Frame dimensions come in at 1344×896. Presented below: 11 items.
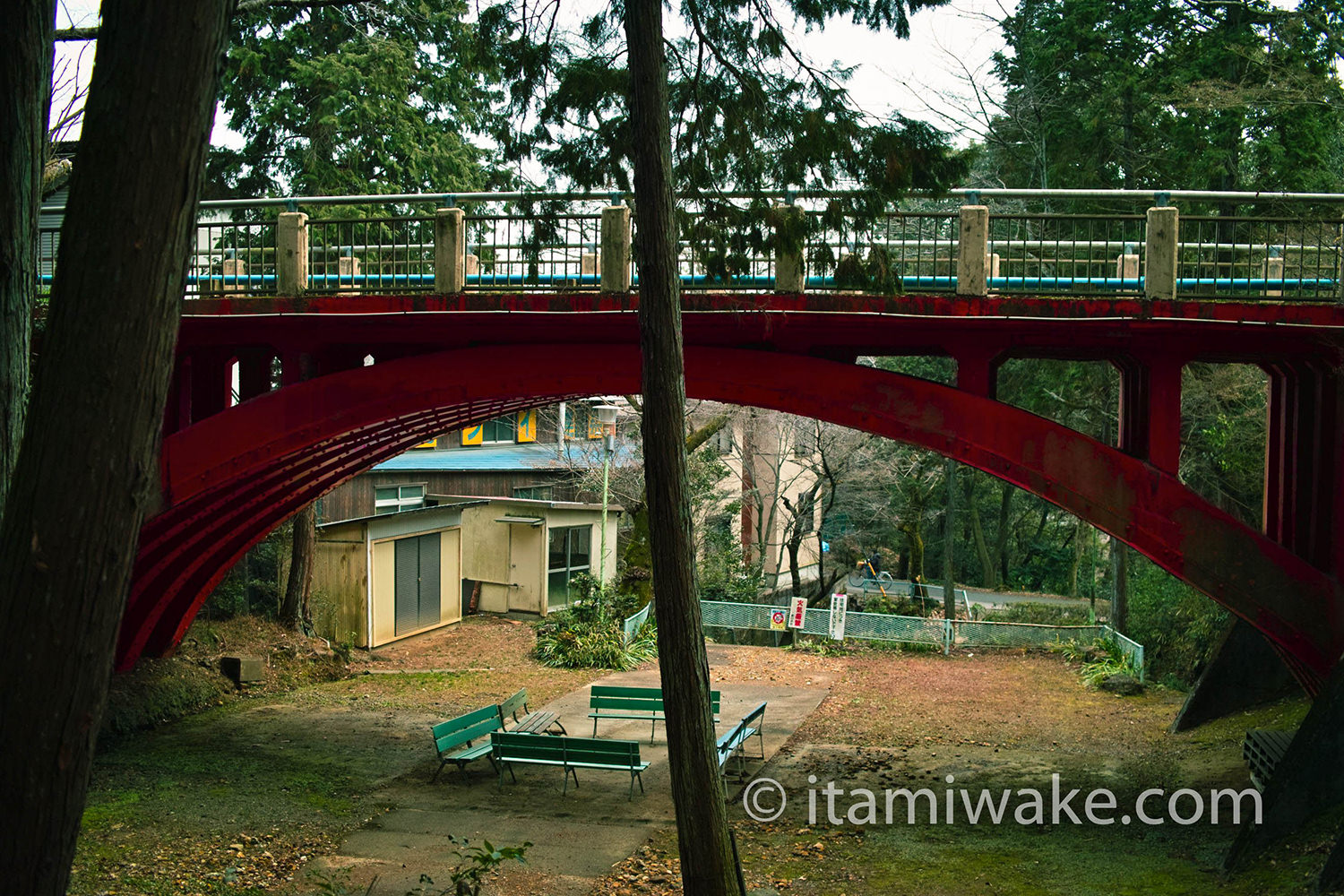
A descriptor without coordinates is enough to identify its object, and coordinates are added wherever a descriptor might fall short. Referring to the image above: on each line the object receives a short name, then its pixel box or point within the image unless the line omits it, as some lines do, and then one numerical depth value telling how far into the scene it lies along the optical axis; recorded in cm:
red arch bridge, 977
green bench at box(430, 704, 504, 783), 1166
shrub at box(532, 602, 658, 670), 1858
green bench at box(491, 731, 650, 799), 1120
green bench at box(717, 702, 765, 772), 1126
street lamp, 1847
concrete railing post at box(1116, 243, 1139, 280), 1030
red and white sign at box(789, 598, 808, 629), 2116
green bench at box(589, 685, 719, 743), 1359
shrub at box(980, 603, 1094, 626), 2406
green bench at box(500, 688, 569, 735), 1293
